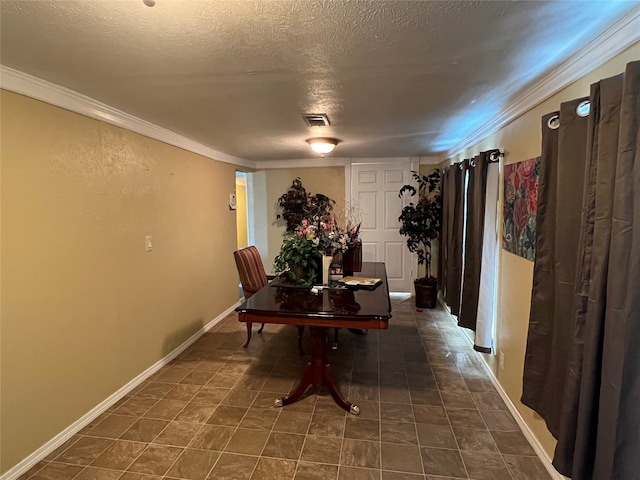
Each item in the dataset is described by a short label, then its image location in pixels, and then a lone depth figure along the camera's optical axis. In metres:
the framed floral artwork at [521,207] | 1.99
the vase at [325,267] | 2.90
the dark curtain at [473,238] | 2.69
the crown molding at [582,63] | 1.25
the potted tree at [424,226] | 4.62
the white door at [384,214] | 5.18
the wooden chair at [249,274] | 3.33
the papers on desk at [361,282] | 2.78
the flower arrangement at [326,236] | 2.90
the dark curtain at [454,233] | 3.35
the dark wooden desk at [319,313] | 2.10
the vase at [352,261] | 3.23
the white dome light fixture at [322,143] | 3.45
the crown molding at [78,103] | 1.73
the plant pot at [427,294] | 4.58
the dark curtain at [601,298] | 1.13
